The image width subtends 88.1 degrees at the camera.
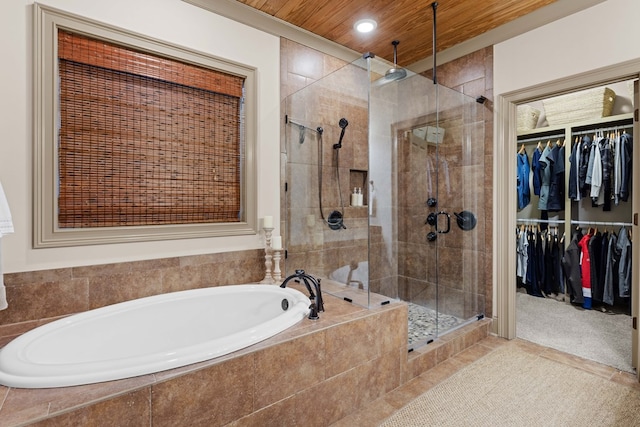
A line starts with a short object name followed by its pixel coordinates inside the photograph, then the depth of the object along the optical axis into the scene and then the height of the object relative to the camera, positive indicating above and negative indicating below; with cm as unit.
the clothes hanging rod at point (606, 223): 339 -11
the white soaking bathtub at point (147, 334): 117 -57
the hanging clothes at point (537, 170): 398 +52
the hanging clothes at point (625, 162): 326 +50
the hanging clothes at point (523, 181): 411 +39
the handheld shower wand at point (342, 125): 254 +67
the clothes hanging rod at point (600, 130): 338 +89
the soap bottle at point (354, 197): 250 +12
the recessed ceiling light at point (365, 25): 263 +152
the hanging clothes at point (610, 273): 334 -61
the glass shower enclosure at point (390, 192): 242 +17
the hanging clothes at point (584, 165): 352 +51
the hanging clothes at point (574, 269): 356 -62
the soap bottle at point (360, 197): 246 +11
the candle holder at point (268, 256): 251 -33
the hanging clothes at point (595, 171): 341 +44
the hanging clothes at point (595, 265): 346 -55
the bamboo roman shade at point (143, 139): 192 +48
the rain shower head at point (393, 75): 242 +108
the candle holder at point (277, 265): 250 -40
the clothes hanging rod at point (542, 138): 384 +91
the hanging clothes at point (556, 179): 377 +39
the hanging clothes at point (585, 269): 352 -61
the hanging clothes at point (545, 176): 386 +43
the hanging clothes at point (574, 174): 359 +43
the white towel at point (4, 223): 148 -5
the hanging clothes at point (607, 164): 336 +50
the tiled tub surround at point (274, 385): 108 -70
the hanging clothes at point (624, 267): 325 -54
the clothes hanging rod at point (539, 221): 393 -10
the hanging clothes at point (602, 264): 342 -53
